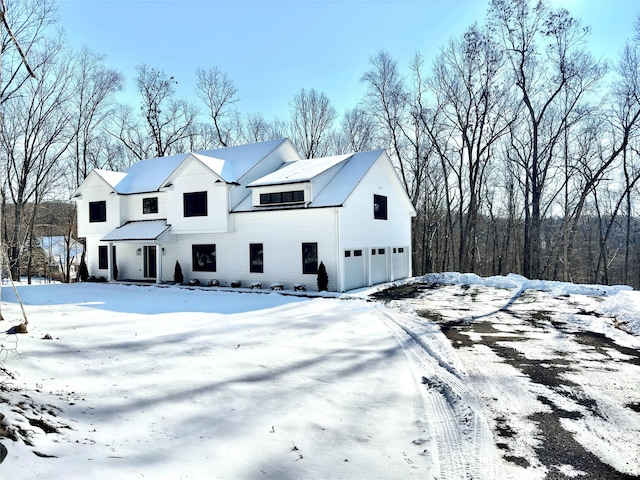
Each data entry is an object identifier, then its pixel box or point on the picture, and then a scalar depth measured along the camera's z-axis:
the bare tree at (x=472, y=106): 25.19
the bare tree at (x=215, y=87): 34.62
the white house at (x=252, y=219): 17.23
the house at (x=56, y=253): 35.84
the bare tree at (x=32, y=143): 25.61
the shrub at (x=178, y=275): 19.70
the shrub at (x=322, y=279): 16.39
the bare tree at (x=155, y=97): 33.25
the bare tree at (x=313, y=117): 34.41
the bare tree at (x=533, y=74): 22.67
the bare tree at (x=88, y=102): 28.41
